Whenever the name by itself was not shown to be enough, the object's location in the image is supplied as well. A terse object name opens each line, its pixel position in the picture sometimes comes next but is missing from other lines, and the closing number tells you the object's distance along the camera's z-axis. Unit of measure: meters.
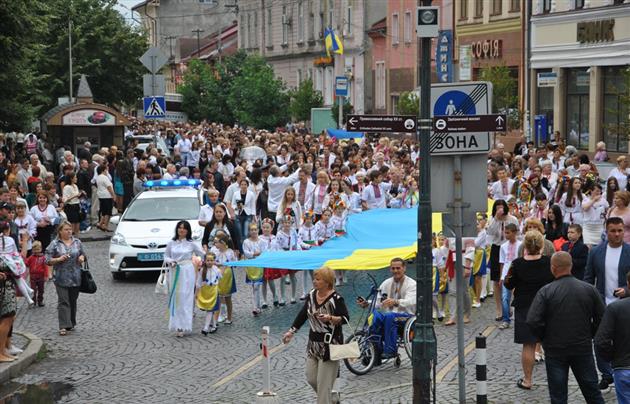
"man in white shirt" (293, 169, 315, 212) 24.48
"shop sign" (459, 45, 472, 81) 52.18
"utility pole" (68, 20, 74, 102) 50.19
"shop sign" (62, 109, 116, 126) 39.56
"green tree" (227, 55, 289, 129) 60.28
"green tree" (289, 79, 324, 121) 62.51
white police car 22.62
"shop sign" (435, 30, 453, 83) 47.16
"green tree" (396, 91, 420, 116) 48.52
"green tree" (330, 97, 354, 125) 56.19
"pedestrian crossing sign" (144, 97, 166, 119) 32.47
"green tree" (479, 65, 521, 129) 45.19
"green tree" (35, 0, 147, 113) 59.84
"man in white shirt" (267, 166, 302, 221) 25.70
